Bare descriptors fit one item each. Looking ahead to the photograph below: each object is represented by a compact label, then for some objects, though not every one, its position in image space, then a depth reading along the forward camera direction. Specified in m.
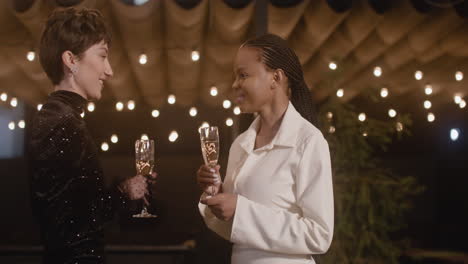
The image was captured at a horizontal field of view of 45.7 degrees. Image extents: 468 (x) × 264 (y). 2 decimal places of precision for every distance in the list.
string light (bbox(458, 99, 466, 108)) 5.94
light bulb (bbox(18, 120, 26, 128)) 5.49
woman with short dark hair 1.91
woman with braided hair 1.86
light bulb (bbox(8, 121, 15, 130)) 5.48
